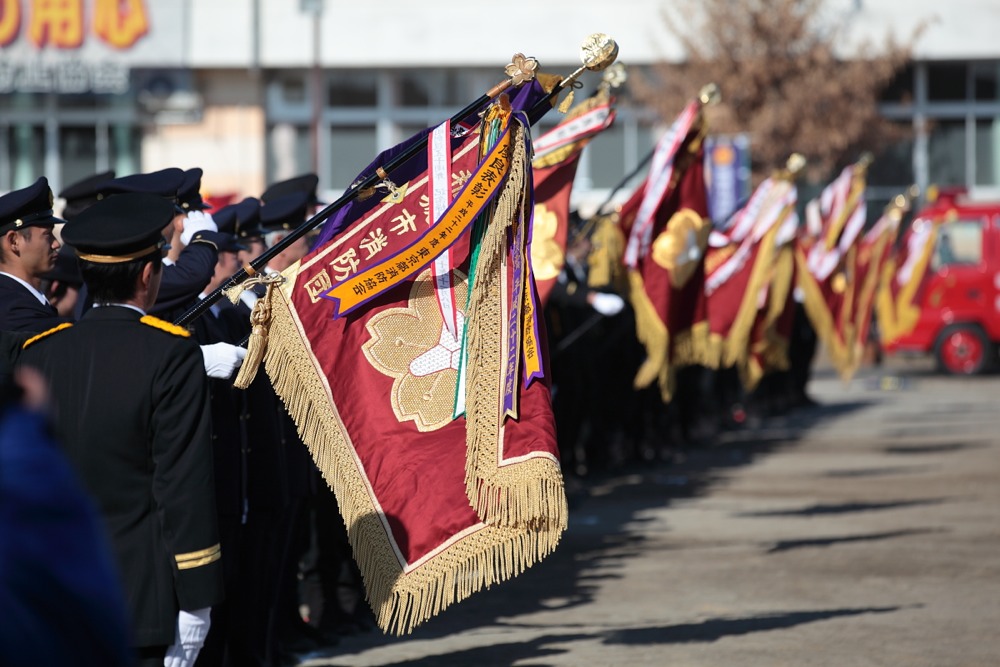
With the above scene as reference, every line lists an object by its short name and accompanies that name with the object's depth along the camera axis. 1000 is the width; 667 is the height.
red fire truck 44.66
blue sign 47.66
